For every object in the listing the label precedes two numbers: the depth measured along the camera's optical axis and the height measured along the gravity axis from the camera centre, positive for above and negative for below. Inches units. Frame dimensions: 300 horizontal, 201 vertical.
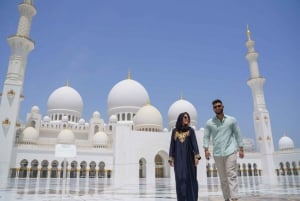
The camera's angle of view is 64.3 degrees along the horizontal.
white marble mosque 670.5 +87.1
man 131.2 +8.1
